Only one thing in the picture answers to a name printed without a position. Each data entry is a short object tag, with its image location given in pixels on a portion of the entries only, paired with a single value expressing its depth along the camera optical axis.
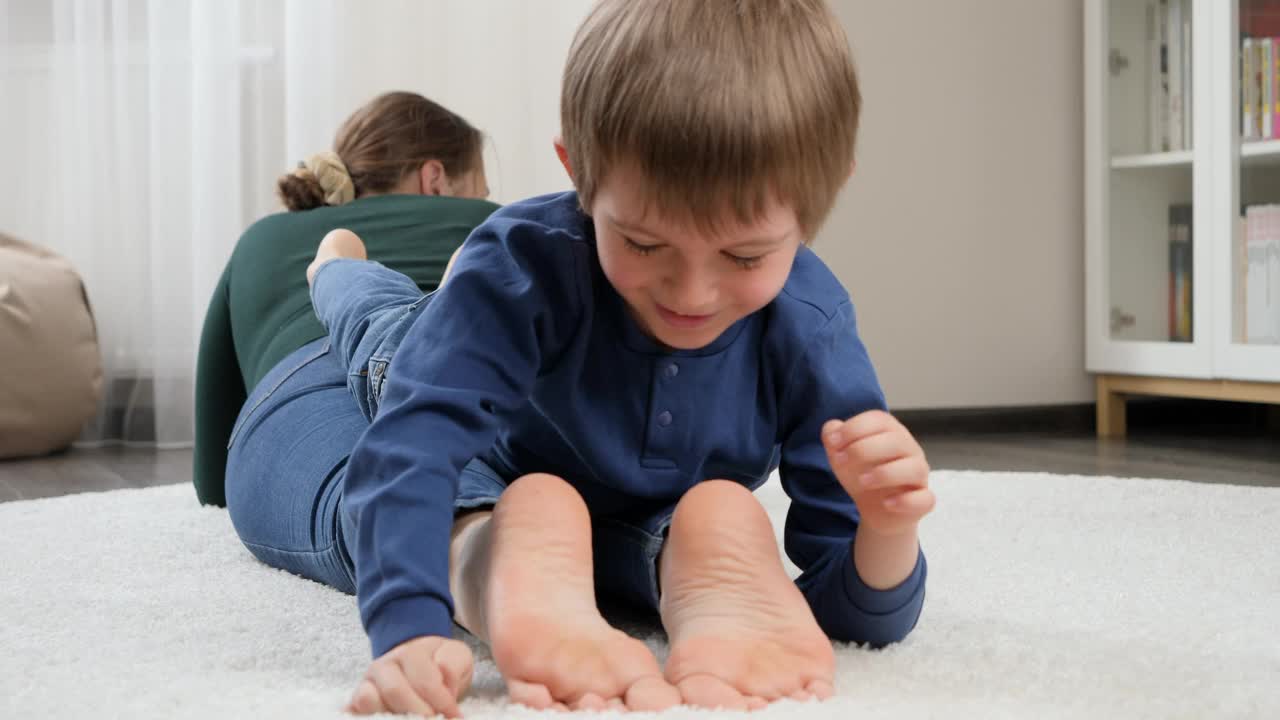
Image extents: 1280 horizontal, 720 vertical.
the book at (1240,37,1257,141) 2.11
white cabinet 2.11
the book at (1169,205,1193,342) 2.22
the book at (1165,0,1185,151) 2.22
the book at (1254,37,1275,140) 2.10
